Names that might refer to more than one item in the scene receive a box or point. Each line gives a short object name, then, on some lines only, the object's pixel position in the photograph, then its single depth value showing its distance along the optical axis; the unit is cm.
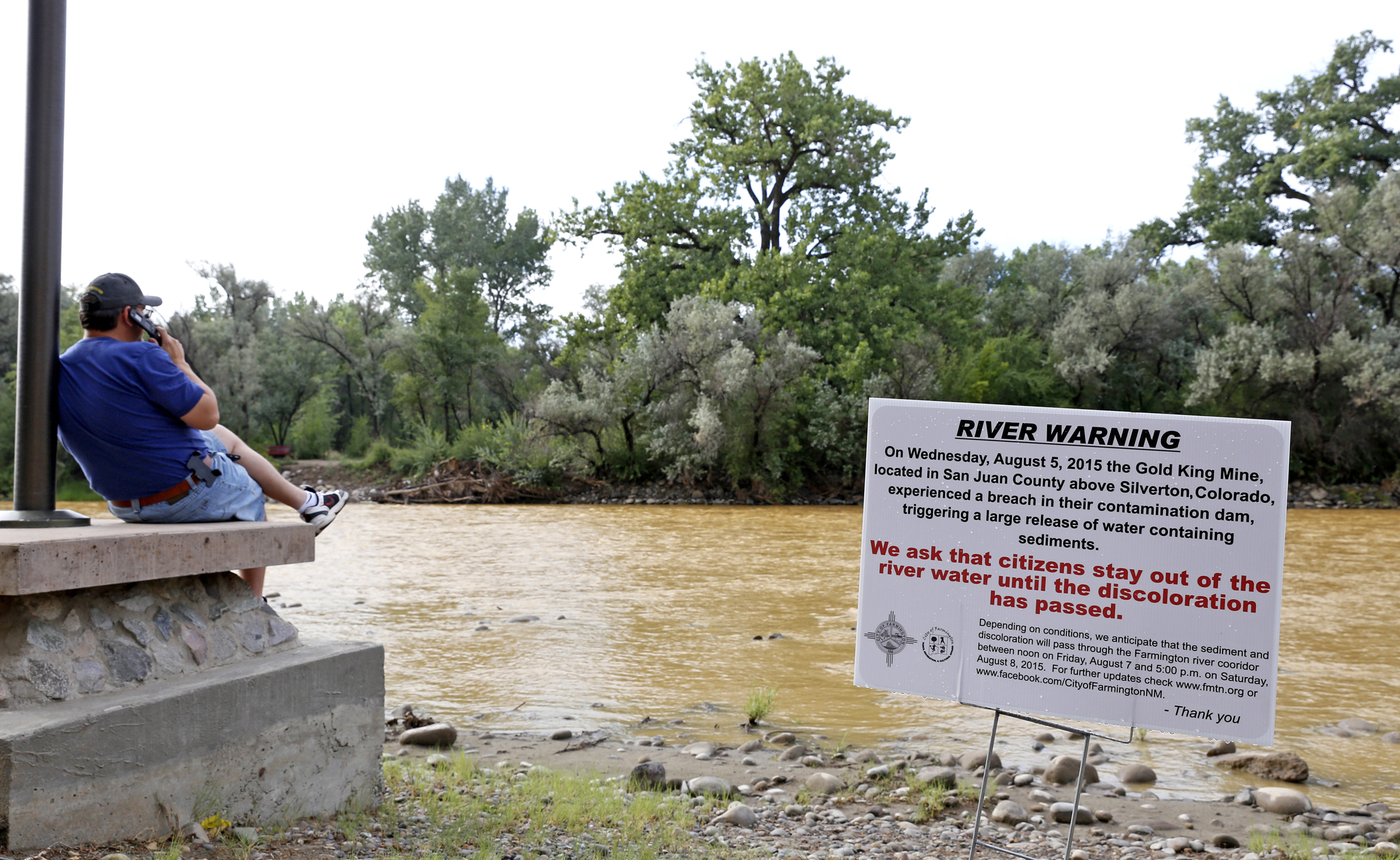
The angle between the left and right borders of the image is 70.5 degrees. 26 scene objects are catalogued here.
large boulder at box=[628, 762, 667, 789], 484
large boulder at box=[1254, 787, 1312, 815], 472
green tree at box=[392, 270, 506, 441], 3925
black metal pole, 399
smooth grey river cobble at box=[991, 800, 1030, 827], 449
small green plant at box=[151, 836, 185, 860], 312
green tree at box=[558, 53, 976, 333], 3197
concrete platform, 318
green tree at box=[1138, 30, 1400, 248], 3600
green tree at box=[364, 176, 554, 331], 6494
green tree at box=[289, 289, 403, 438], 4188
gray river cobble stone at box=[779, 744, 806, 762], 552
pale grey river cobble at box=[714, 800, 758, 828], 433
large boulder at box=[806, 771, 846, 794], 489
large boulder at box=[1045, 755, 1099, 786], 516
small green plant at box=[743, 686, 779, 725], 627
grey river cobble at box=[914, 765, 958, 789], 490
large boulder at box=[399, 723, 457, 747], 564
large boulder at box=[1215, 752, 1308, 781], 526
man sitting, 406
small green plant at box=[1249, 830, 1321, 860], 405
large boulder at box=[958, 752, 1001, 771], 536
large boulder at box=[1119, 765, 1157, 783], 523
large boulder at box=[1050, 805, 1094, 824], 453
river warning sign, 340
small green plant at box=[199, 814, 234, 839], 348
